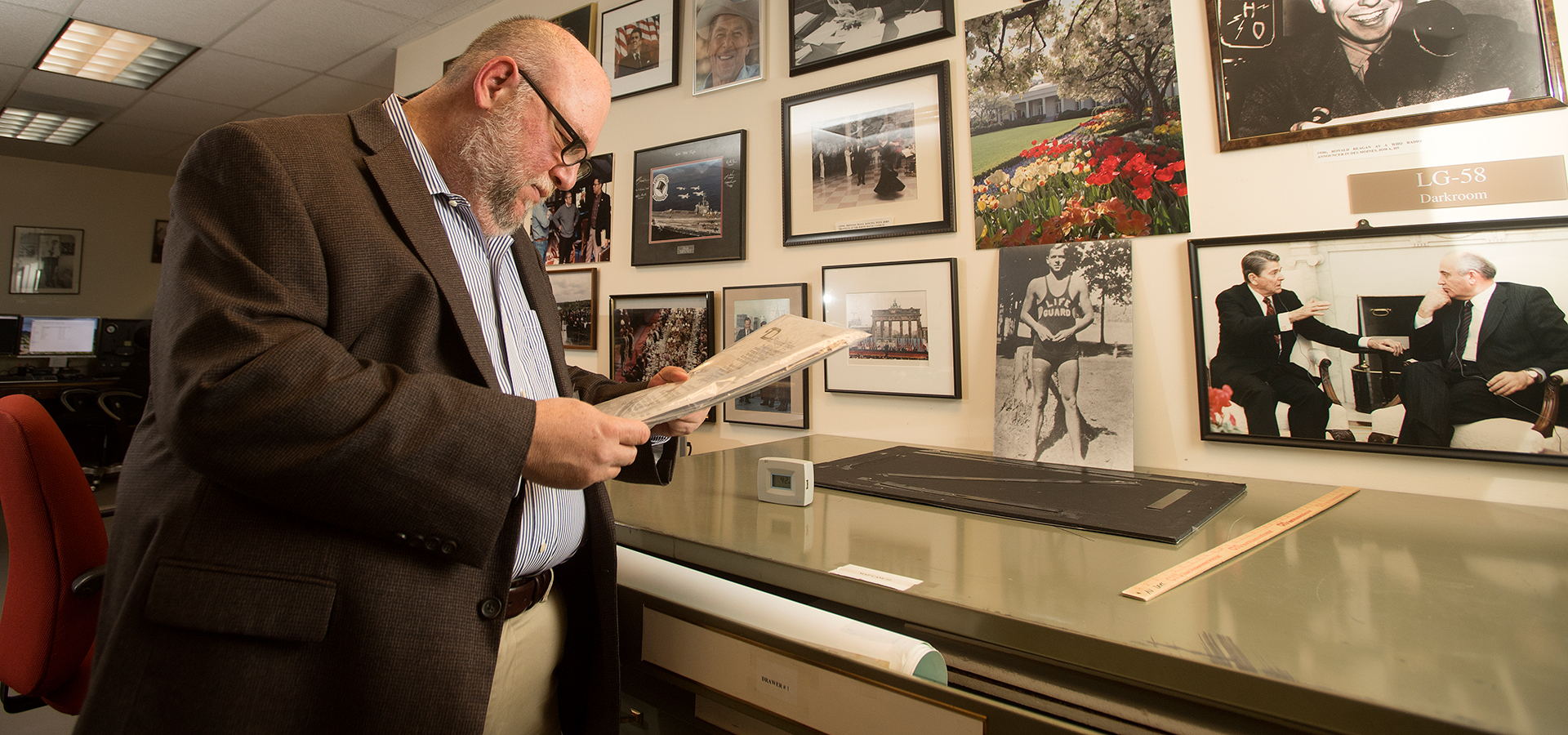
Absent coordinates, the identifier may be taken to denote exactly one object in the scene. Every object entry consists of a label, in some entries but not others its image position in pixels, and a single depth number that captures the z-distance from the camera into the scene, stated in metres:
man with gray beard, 0.70
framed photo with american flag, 2.56
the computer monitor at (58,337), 5.85
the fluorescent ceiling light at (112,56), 3.53
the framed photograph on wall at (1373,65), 1.29
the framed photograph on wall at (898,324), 1.92
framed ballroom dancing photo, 1.95
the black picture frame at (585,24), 2.77
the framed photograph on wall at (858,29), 1.96
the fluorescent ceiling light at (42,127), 4.87
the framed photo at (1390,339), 1.25
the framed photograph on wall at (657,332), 2.47
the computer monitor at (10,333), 5.73
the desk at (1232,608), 0.62
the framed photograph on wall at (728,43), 2.34
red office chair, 1.31
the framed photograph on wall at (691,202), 2.39
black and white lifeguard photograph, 1.60
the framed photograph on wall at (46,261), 6.14
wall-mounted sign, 1.26
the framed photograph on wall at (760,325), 2.24
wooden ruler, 0.84
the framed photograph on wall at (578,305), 2.81
